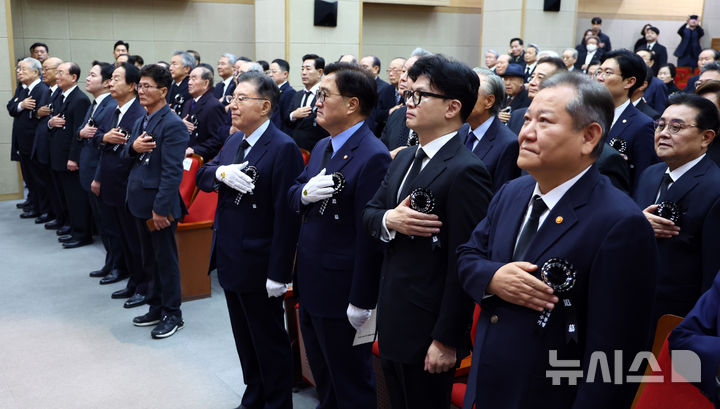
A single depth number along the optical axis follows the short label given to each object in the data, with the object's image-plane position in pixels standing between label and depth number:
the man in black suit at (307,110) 6.66
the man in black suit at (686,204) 2.62
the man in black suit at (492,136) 3.31
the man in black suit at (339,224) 2.58
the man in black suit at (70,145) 6.39
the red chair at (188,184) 5.01
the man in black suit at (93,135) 5.41
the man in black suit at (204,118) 6.14
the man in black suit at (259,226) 2.97
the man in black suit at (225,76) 8.04
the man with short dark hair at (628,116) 3.60
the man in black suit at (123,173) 4.52
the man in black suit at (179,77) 7.16
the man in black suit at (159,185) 4.11
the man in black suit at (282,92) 7.32
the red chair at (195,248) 4.79
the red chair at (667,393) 1.76
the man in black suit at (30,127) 7.23
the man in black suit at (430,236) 2.04
